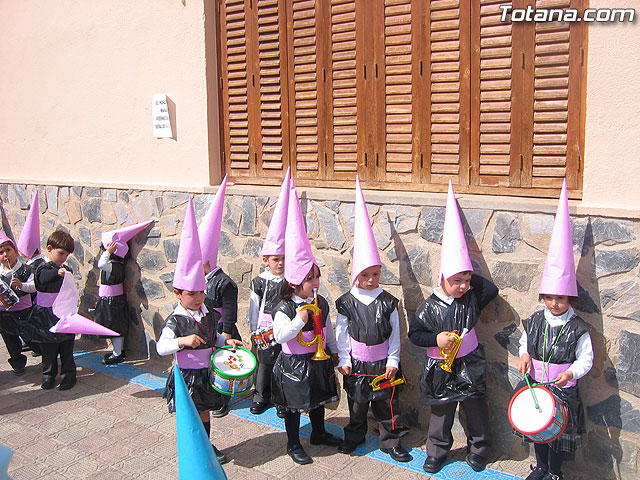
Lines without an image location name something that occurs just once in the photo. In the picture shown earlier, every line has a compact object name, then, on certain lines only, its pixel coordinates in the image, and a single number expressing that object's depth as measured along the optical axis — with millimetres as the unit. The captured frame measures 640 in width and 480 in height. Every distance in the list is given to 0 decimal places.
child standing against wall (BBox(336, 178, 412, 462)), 4453
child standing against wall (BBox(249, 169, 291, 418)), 5133
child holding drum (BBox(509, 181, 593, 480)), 3826
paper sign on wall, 6316
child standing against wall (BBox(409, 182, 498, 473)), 4238
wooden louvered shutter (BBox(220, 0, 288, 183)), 5684
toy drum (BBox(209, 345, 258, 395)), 4230
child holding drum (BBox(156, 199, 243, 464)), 4414
